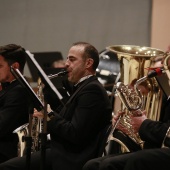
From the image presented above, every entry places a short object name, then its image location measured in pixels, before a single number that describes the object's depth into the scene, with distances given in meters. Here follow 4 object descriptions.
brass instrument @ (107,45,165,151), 6.93
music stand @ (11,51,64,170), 5.96
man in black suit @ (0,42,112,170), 6.76
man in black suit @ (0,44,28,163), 7.73
